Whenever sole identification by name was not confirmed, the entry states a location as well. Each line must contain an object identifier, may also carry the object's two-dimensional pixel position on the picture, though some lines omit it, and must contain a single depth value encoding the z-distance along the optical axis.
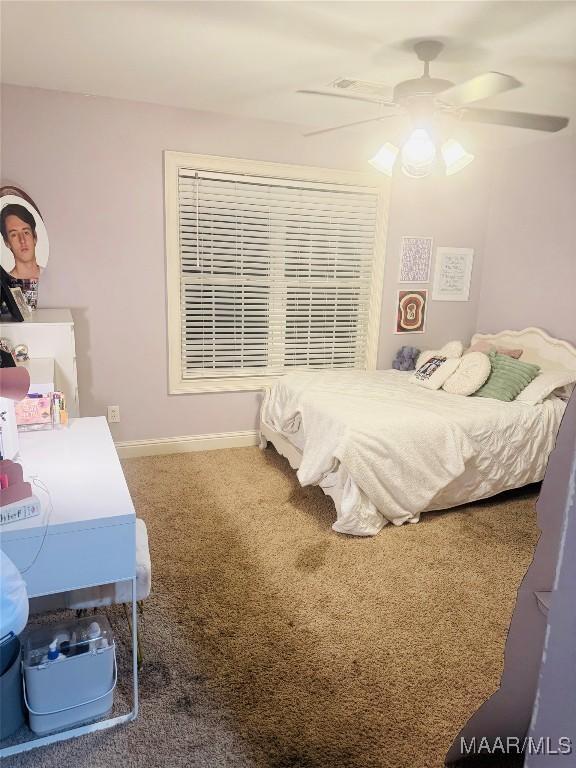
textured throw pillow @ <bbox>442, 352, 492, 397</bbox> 3.47
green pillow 3.40
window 3.62
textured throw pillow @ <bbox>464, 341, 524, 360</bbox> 3.87
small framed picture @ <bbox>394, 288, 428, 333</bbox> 4.29
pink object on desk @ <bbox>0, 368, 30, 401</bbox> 1.45
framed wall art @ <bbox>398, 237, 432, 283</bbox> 4.21
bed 2.73
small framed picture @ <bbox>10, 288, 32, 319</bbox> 2.81
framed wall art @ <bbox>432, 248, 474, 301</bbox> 4.35
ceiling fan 2.10
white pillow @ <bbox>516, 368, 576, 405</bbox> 3.29
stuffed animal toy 4.23
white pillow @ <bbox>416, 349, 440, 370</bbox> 4.02
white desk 1.31
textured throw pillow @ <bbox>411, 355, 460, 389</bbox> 3.64
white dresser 2.69
